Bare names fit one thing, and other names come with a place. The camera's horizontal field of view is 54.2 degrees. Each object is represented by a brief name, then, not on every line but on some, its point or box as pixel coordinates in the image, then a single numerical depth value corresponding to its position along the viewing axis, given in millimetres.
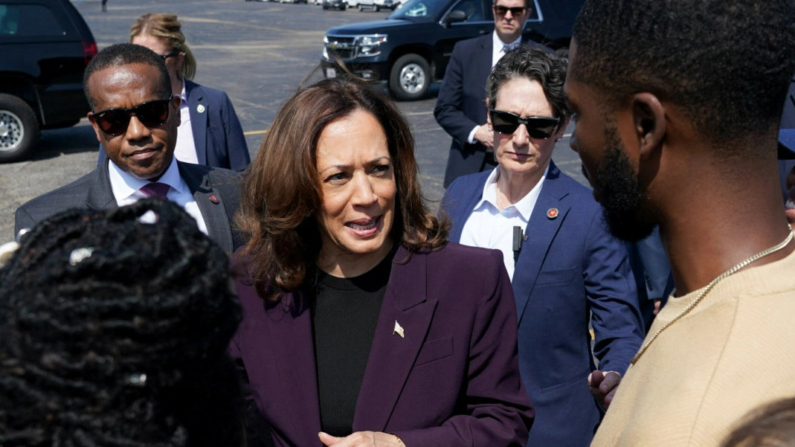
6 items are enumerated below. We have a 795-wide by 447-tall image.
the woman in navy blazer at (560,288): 3051
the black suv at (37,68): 10836
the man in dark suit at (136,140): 3305
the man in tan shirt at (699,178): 1343
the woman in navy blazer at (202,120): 4809
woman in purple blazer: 2379
